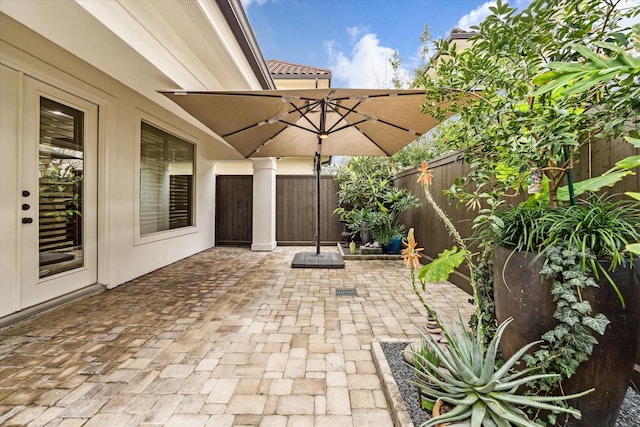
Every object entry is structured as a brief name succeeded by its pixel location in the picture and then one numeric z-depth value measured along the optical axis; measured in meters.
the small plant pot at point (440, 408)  1.37
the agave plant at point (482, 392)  1.17
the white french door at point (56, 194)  2.93
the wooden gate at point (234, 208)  8.06
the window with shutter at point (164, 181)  4.84
